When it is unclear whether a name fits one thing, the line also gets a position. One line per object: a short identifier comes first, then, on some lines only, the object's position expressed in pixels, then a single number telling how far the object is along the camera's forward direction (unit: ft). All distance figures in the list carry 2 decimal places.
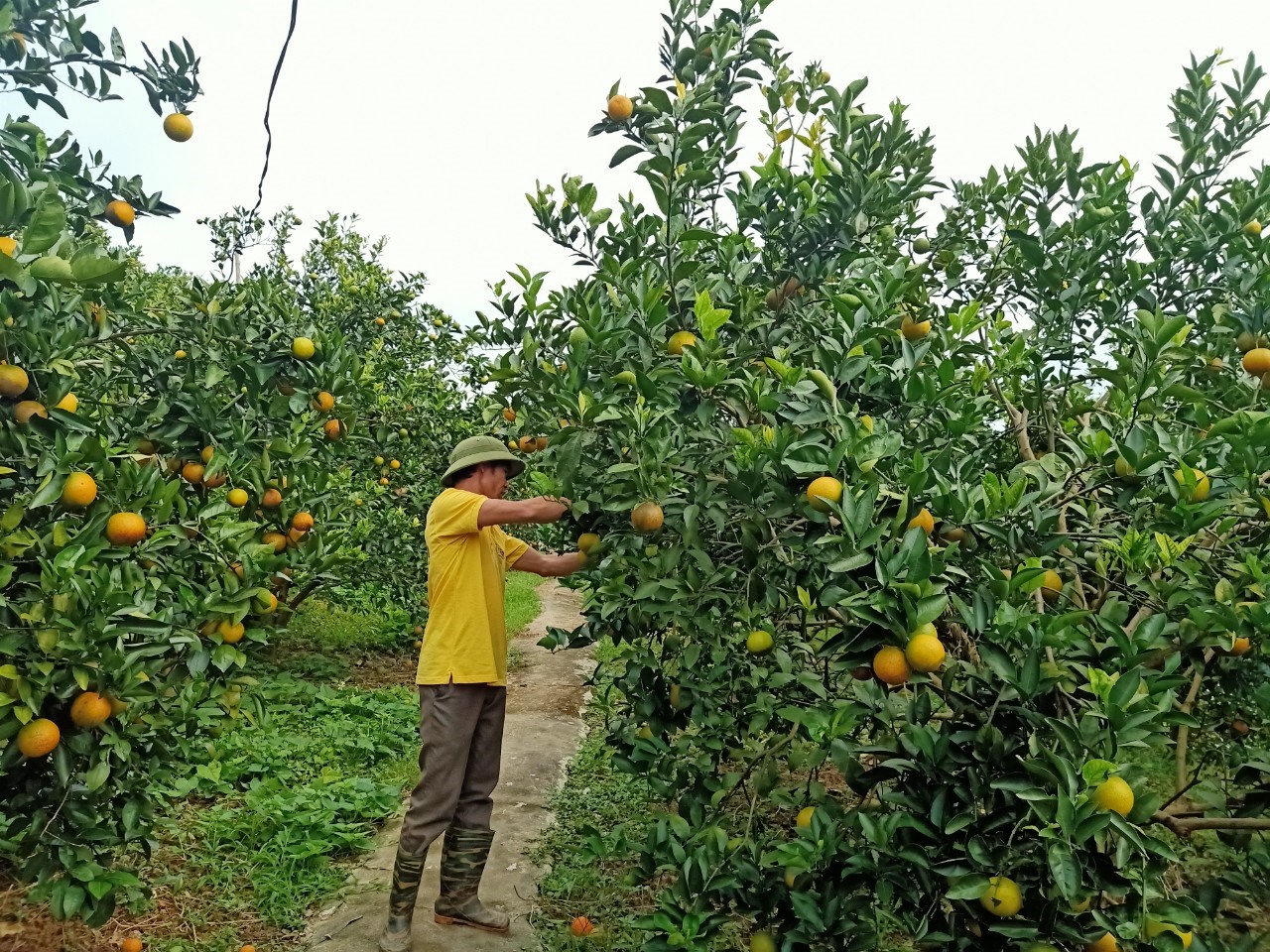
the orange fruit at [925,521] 5.31
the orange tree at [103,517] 5.59
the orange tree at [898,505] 4.82
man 8.94
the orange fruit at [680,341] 7.26
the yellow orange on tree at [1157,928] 4.64
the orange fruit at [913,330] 8.02
